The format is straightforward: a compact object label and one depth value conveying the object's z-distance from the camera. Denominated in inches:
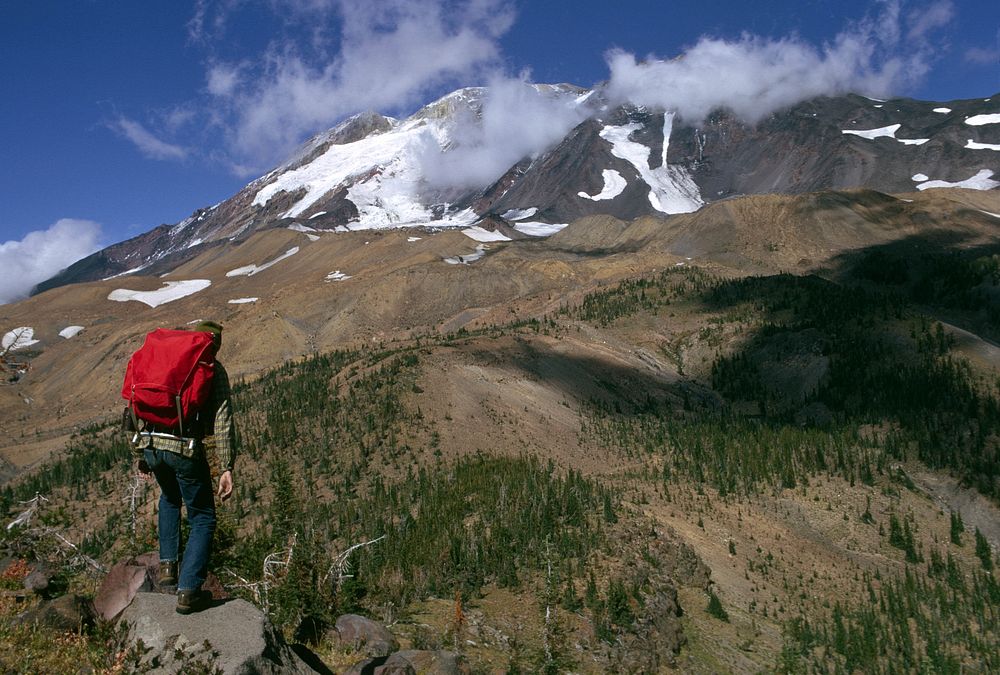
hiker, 207.6
